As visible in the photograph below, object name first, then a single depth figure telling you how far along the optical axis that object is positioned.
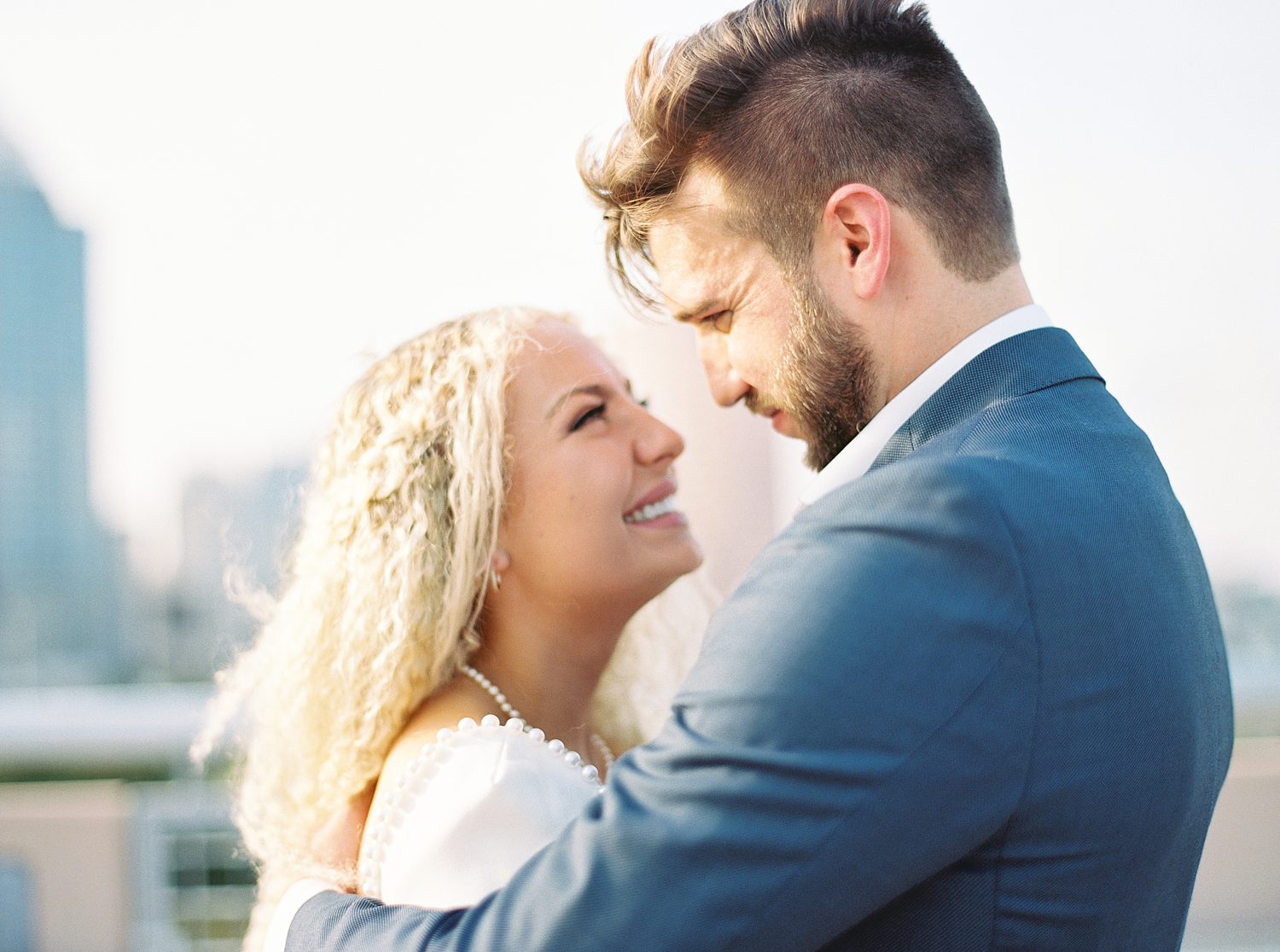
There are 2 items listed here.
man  0.90
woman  1.91
